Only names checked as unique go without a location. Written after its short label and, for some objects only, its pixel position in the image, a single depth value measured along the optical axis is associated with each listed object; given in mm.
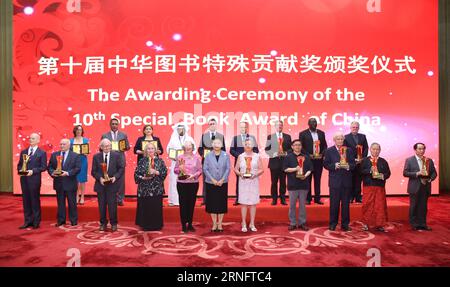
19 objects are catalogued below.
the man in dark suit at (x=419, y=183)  5395
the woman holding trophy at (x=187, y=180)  5281
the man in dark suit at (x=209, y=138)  6168
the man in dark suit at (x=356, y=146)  6277
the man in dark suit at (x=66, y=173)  5566
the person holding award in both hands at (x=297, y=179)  5359
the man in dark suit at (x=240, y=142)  6196
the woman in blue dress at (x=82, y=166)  6199
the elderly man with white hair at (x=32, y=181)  5473
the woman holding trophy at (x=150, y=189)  5316
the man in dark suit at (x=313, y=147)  6184
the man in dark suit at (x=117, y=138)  6150
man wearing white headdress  6379
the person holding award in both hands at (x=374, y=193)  5395
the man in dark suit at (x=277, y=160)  6273
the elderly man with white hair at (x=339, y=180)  5340
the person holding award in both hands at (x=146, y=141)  6189
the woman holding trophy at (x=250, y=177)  5391
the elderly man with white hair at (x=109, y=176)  5324
